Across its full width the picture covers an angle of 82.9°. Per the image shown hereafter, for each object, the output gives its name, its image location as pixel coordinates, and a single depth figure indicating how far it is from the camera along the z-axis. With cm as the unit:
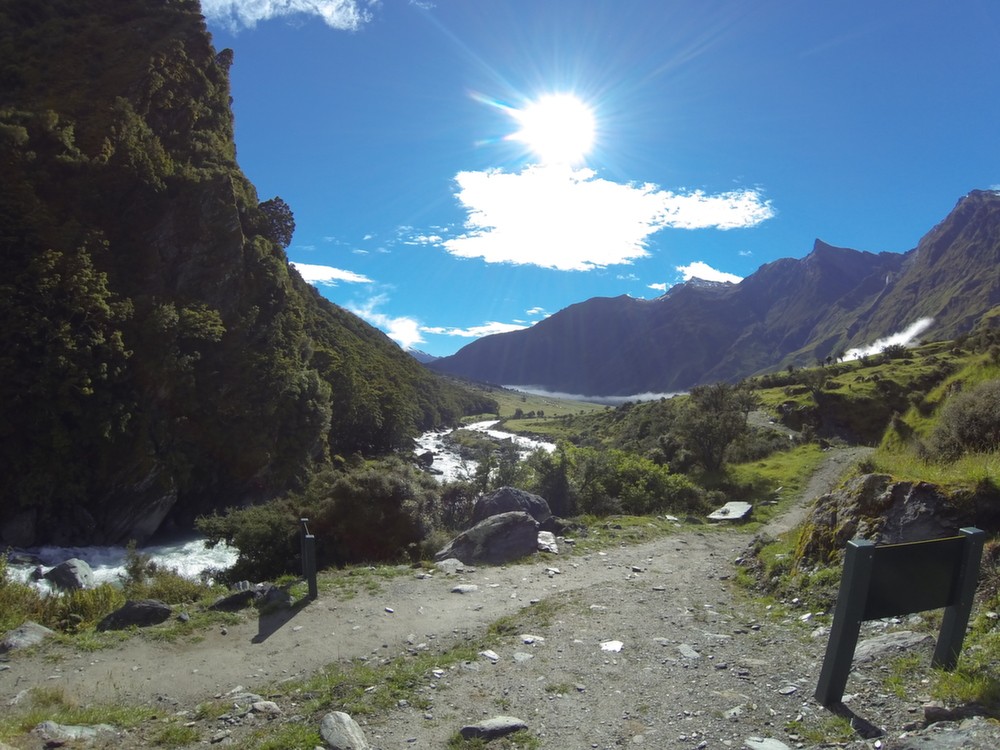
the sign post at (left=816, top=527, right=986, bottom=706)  520
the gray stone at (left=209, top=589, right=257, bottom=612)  1045
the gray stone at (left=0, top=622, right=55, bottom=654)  842
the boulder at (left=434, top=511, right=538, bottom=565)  1412
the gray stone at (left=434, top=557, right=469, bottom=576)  1299
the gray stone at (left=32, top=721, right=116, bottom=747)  558
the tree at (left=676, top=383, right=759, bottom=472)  2981
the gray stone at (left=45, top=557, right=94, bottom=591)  1444
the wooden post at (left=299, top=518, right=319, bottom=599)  1076
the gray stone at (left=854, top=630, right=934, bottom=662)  604
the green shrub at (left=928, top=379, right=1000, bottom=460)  1041
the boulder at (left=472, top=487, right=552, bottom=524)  1739
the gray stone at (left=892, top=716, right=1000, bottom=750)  391
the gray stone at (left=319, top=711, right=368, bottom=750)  542
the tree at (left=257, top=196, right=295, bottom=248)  6619
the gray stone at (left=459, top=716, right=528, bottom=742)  560
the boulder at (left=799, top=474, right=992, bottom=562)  785
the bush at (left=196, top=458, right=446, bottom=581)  1496
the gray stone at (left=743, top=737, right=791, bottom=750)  479
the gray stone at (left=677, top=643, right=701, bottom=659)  731
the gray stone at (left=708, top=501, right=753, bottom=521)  2044
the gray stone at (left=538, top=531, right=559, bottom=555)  1478
